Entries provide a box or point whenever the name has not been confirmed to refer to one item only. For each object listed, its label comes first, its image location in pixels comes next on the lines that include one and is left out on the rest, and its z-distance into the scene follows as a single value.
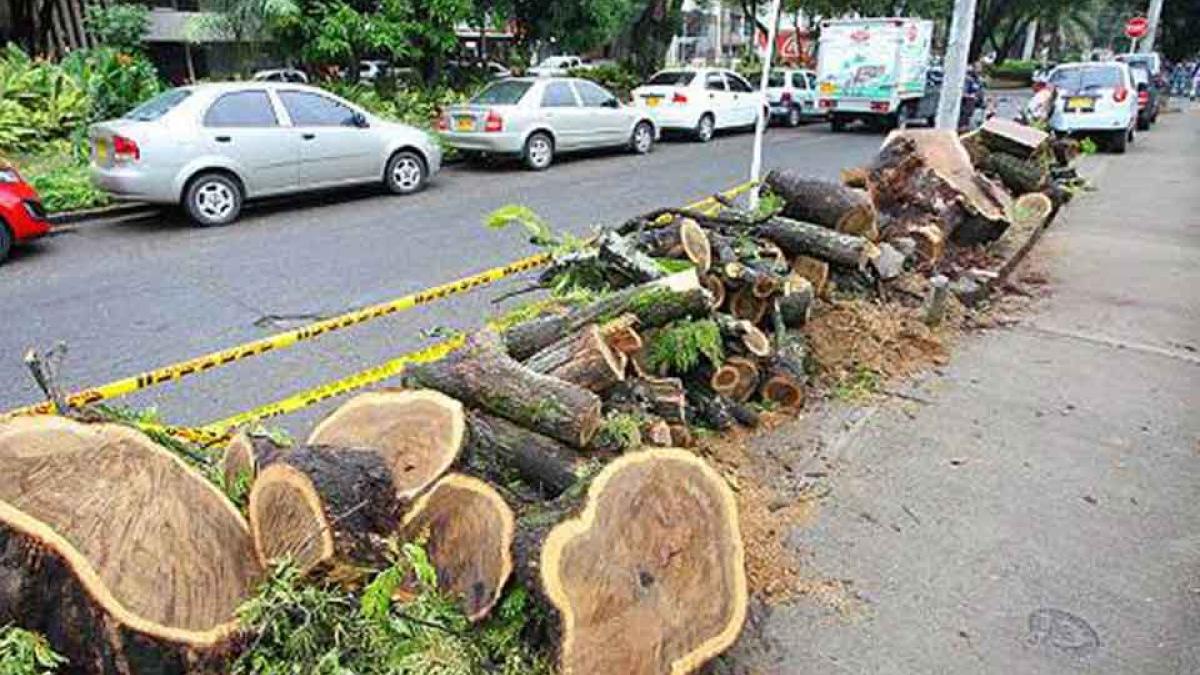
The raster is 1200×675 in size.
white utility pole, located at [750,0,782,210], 7.28
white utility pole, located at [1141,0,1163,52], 31.52
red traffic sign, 31.69
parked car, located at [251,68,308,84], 17.11
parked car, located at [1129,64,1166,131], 19.19
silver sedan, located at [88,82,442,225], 9.17
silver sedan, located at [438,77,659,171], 13.34
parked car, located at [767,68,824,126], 21.41
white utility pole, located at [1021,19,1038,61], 58.22
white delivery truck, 19.02
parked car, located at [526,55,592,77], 27.34
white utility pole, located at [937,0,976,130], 10.75
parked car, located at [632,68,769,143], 17.86
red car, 7.95
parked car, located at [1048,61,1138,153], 15.91
